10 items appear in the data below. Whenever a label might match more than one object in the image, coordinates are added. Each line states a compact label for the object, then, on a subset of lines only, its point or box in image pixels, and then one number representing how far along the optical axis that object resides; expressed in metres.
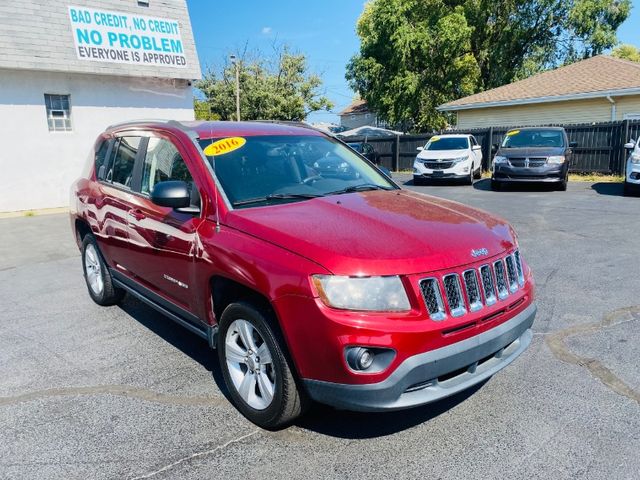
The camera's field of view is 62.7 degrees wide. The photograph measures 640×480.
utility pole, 32.52
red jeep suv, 2.62
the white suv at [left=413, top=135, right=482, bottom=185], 16.61
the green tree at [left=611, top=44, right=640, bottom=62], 44.06
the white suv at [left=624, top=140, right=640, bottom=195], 12.83
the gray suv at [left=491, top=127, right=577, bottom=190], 14.16
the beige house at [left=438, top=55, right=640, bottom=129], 20.30
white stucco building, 13.81
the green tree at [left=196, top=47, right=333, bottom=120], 36.97
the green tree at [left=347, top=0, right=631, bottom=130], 29.27
